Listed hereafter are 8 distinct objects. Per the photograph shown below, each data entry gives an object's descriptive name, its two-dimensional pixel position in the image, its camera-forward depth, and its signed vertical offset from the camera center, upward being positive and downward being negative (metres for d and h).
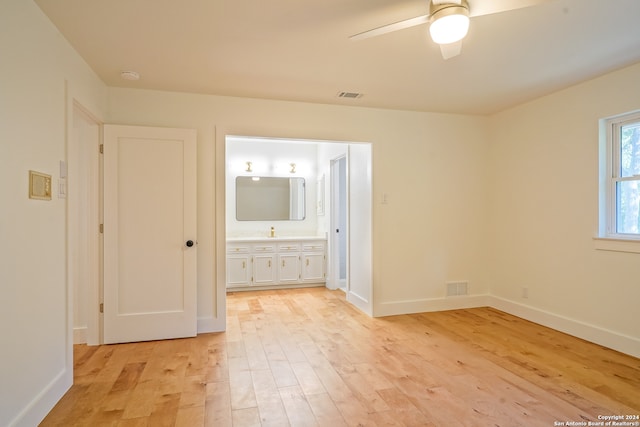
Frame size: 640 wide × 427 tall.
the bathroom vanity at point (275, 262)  5.43 -0.81
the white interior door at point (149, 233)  3.31 -0.21
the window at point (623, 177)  3.10 +0.31
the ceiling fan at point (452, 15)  1.76 +1.01
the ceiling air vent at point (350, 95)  3.64 +1.23
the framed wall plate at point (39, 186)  1.97 +0.15
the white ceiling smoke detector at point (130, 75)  3.07 +1.21
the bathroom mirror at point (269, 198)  6.08 +0.23
